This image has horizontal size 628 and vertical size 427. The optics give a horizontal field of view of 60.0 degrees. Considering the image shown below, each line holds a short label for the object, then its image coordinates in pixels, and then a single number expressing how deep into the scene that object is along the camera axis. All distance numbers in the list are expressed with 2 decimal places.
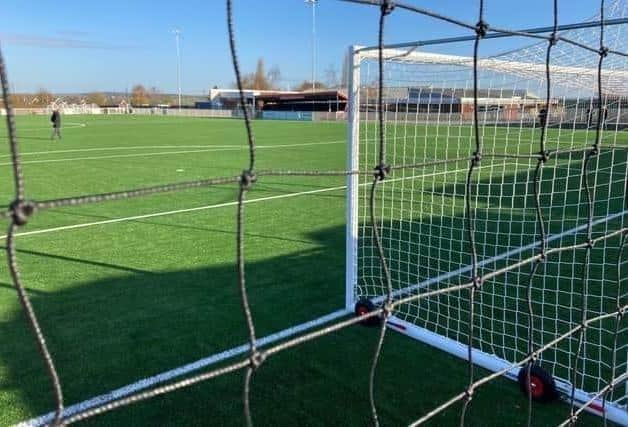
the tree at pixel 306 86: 67.47
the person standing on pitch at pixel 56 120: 20.30
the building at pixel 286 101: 49.11
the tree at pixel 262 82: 75.31
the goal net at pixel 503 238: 3.44
